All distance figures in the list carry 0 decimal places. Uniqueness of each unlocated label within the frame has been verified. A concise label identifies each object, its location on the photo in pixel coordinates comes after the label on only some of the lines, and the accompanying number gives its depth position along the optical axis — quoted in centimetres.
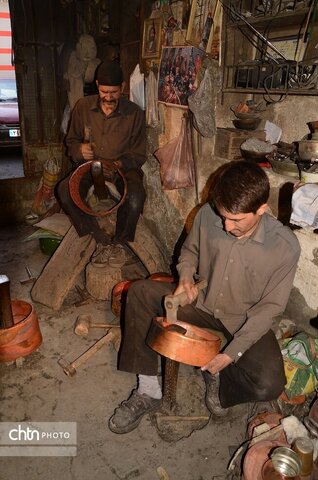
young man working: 240
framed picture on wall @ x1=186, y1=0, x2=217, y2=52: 392
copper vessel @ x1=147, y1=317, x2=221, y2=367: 226
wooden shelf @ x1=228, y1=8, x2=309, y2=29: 297
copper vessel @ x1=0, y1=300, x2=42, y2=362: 339
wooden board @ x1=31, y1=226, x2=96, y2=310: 442
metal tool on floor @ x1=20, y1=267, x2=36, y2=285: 489
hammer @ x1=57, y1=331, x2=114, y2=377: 344
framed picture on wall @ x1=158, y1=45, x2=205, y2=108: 421
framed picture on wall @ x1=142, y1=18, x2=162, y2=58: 475
